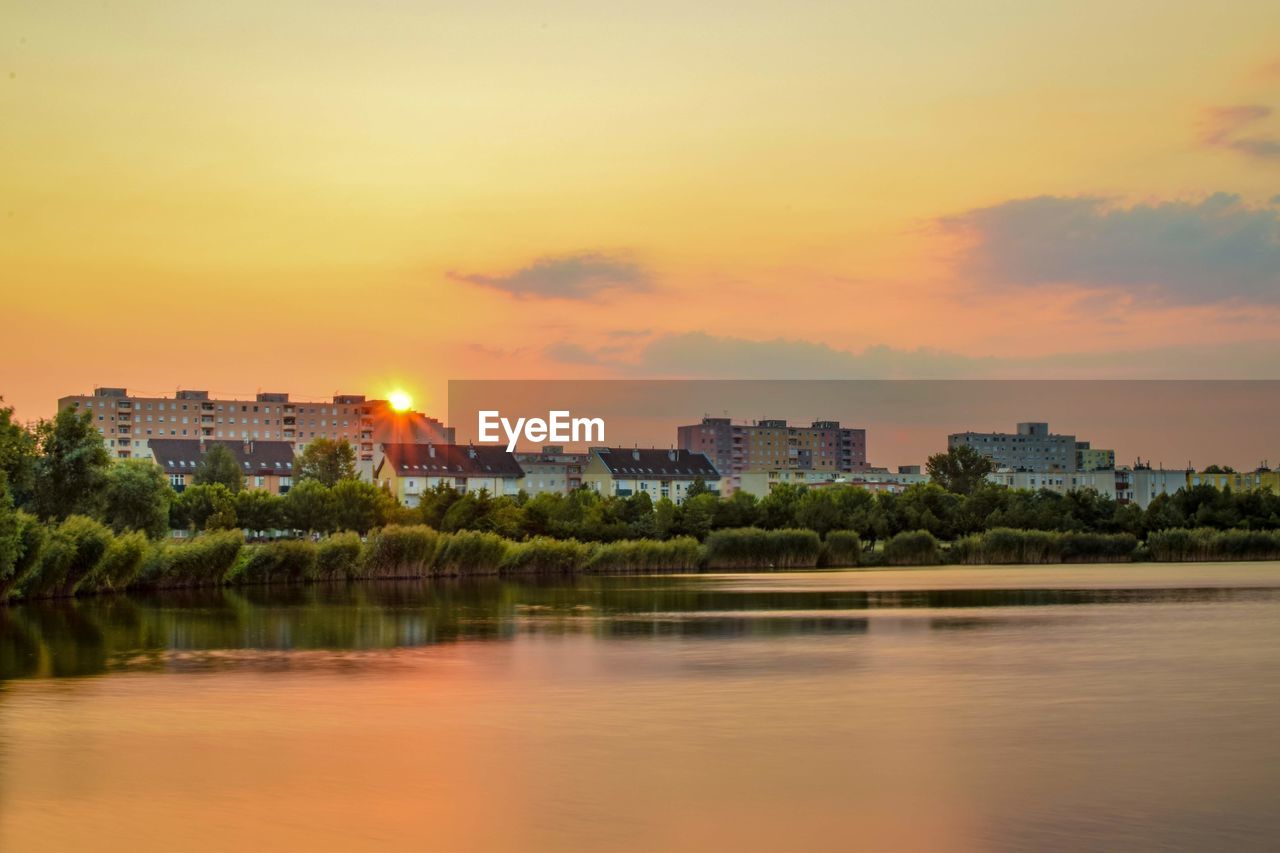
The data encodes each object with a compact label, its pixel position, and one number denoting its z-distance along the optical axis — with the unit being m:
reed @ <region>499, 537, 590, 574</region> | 77.88
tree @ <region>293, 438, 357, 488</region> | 150.12
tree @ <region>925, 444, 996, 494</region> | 161.38
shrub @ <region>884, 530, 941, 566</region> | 88.31
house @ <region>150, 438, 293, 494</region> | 168.62
